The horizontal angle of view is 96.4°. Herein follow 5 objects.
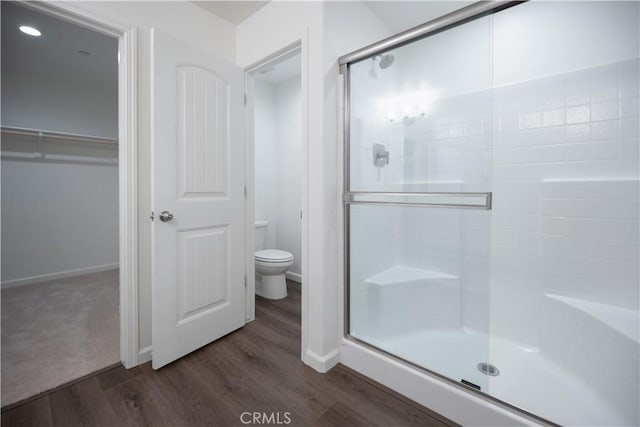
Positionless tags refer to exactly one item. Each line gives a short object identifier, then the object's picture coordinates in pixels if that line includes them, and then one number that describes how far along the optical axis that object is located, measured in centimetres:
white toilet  266
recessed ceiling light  230
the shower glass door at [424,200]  137
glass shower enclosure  136
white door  165
